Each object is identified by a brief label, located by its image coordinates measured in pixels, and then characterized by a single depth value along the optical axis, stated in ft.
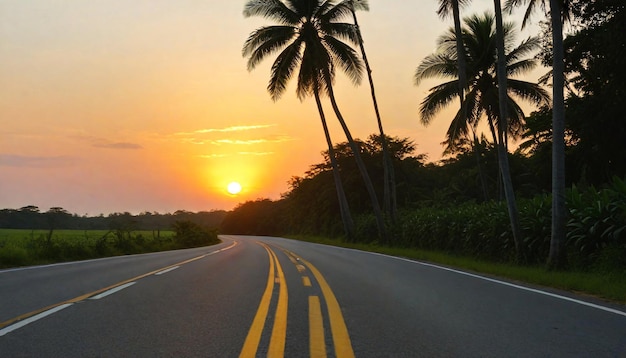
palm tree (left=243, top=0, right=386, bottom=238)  104.53
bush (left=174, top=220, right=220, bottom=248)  155.22
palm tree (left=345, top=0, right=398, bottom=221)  104.17
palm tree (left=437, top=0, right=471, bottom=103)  64.18
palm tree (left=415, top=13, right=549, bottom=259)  96.73
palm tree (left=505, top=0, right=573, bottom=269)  43.68
